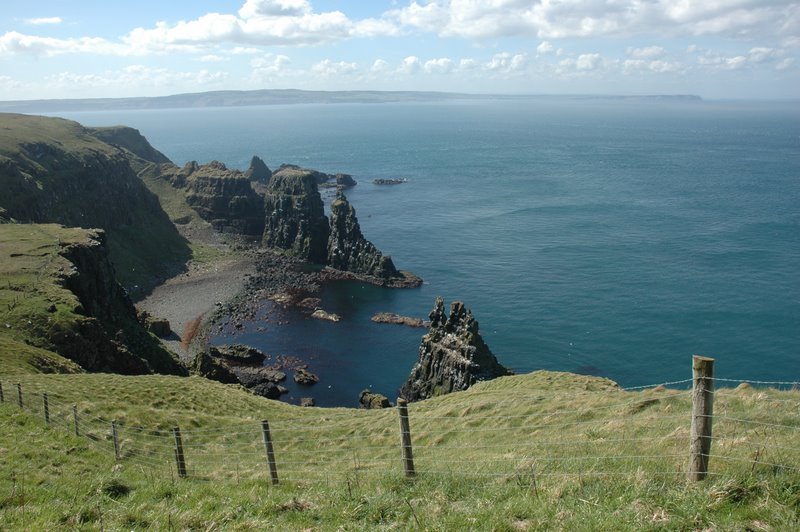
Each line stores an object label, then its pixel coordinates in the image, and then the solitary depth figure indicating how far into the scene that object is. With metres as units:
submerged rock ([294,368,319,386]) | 75.06
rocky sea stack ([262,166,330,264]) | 133.62
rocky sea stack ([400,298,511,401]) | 61.31
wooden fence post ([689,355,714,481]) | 11.14
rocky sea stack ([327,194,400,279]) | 118.78
